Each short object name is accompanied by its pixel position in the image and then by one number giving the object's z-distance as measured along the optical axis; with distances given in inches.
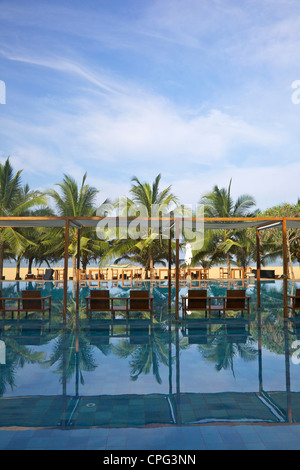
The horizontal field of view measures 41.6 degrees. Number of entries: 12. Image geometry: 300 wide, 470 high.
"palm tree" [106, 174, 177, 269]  818.2
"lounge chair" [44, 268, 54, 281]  801.1
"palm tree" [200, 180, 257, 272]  895.7
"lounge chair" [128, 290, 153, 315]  405.4
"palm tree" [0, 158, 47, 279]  775.7
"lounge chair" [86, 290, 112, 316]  405.1
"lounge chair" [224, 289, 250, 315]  418.0
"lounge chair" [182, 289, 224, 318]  407.2
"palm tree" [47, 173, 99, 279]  867.4
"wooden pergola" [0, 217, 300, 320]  403.2
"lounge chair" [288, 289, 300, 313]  419.8
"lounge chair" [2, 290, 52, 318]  400.8
